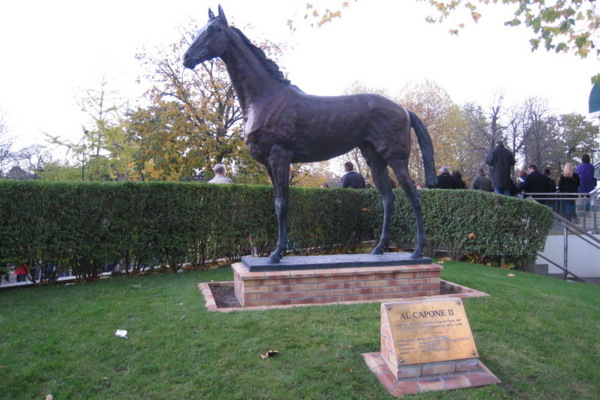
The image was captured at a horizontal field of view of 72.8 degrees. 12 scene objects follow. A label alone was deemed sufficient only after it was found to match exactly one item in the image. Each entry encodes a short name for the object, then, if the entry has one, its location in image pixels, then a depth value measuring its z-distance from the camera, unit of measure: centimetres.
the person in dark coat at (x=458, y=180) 1116
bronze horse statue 469
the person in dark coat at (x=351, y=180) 1072
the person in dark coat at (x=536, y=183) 1138
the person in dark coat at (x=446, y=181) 1095
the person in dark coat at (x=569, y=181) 1179
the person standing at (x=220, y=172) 835
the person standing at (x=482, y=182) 1138
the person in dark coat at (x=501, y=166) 1042
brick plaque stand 284
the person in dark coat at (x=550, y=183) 1161
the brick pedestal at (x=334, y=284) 463
